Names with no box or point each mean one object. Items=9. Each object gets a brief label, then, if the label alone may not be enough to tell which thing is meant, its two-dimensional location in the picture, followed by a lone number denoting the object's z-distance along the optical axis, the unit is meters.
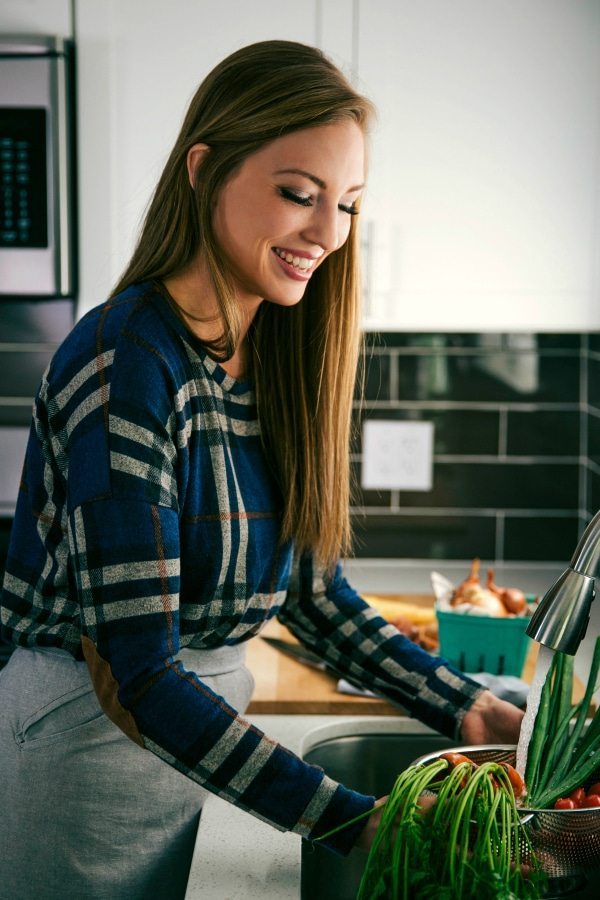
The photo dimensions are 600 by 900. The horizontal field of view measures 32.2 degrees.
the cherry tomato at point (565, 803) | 1.01
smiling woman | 0.94
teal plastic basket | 1.61
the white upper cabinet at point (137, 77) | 1.84
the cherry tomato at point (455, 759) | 0.98
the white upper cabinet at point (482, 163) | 1.88
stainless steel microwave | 1.82
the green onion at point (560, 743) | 1.06
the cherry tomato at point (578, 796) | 1.04
